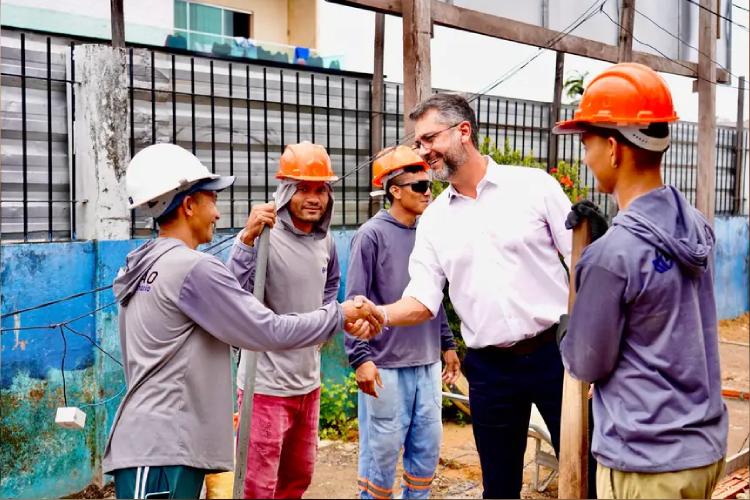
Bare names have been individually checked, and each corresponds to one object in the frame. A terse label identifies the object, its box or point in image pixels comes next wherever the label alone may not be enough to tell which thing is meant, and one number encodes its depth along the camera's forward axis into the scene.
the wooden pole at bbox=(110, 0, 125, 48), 5.59
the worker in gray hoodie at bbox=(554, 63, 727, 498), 2.24
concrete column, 5.75
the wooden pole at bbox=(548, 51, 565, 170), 10.20
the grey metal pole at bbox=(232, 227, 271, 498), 3.80
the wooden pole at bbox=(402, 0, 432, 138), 5.72
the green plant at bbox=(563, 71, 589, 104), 14.60
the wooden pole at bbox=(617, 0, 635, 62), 7.78
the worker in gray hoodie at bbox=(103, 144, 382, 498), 2.89
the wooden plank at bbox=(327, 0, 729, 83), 5.80
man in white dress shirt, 3.58
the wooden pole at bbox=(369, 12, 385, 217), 7.95
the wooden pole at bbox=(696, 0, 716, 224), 8.55
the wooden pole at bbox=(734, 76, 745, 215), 14.99
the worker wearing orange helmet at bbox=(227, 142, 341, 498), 4.23
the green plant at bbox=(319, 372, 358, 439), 7.07
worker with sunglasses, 4.64
